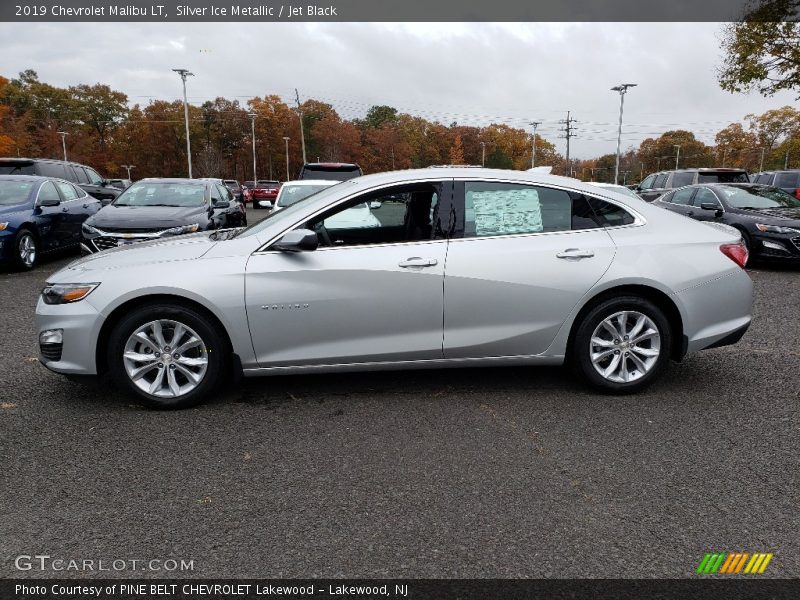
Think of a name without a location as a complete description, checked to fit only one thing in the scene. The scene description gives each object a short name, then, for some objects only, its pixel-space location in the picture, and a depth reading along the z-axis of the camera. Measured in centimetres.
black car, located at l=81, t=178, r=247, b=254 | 923
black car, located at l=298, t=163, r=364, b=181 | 1396
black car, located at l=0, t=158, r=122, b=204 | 1358
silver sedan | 402
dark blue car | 973
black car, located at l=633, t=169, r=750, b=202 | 1599
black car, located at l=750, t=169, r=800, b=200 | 1739
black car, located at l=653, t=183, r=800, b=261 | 1016
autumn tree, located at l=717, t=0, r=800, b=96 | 1833
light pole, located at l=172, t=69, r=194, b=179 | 5466
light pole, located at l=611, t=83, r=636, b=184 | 5400
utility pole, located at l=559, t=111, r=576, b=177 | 7962
